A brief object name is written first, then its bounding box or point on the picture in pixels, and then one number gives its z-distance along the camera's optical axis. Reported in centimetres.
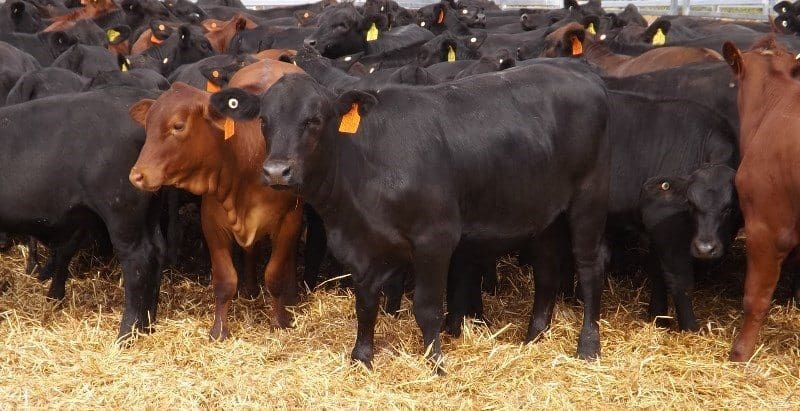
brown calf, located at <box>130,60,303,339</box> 1033
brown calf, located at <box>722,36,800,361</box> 984
